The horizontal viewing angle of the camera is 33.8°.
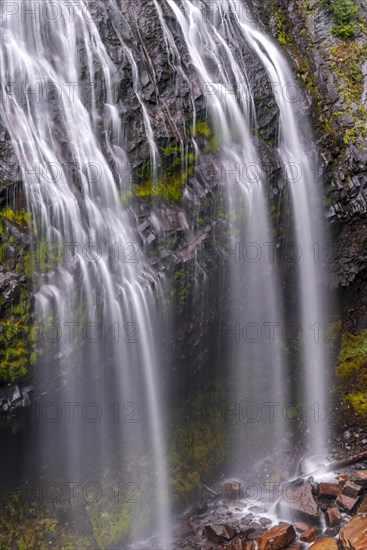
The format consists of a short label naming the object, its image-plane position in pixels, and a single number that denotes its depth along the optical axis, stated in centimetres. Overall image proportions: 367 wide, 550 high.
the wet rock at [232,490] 1058
